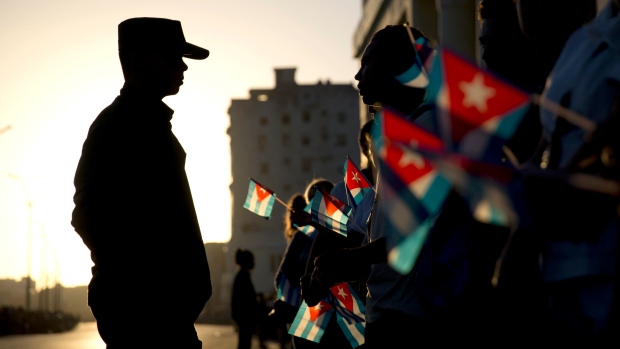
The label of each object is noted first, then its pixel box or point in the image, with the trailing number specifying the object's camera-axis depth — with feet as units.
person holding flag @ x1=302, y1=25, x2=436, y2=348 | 13.80
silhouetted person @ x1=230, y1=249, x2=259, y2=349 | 52.39
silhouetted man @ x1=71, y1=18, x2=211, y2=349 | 15.72
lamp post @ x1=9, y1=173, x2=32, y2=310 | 219.82
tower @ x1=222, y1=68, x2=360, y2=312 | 378.94
